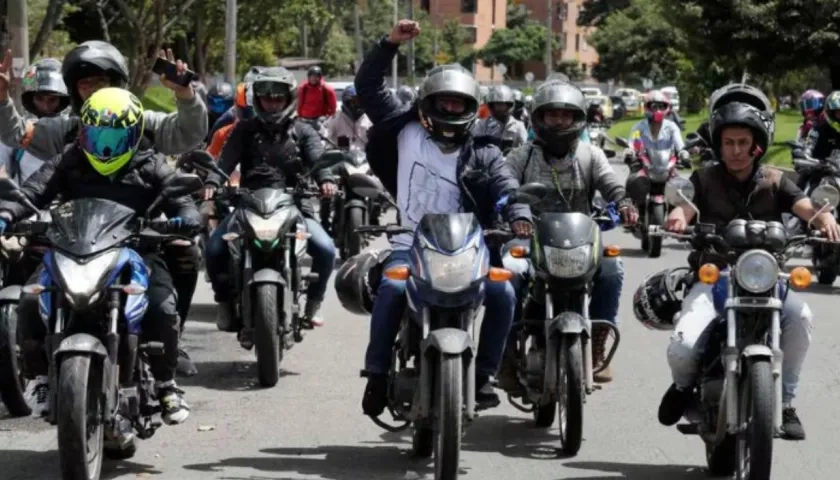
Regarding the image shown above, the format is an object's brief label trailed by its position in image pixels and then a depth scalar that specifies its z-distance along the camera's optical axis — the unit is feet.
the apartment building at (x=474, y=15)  403.13
